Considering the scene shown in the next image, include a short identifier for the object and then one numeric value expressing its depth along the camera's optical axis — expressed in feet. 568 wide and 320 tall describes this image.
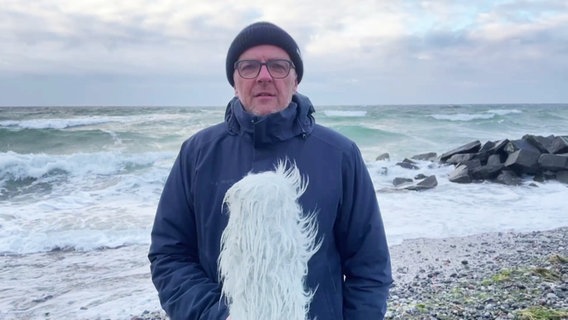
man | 5.62
